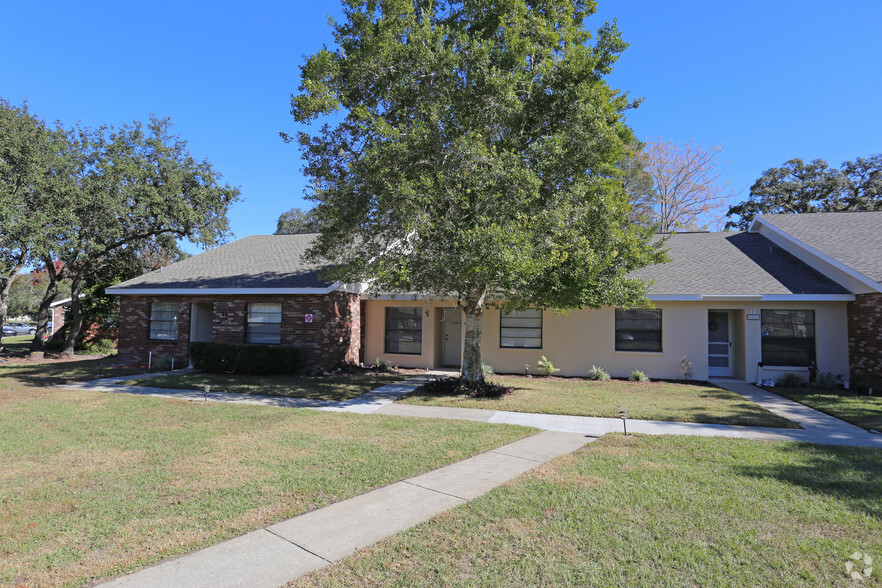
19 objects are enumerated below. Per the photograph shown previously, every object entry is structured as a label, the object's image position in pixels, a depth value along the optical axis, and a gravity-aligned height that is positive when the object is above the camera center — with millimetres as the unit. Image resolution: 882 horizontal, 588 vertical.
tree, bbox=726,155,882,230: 29172 +8471
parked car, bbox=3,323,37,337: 40312 -1735
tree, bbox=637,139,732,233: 29641 +8201
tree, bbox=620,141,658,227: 26442 +8001
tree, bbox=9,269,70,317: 39312 +1611
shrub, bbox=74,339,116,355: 22016 -1733
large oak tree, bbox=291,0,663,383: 9570 +3487
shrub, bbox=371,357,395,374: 15359 -1645
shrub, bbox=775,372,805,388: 12930 -1587
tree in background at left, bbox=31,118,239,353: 17453 +4184
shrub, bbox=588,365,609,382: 13980 -1613
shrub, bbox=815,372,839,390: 12539 -1543
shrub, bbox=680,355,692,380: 13586 -1296
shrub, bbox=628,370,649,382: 13688 -1629
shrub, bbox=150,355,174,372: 15750 -1745
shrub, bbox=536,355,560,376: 14570 -1474
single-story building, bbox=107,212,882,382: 13156 +27
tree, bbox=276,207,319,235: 45866 +9038
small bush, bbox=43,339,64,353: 22741 -1752
